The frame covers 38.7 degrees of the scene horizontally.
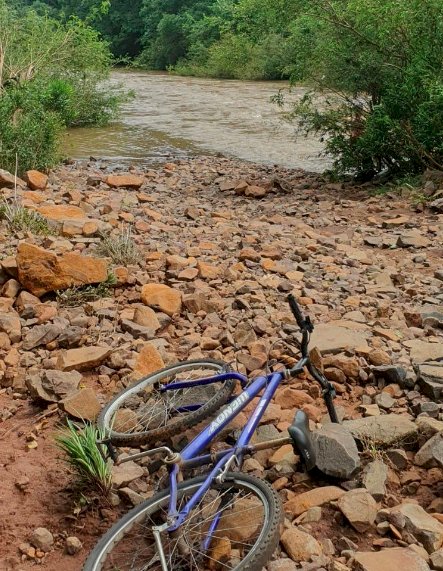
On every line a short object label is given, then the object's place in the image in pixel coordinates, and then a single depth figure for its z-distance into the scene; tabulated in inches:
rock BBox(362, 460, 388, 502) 102.3
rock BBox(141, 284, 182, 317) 176.2
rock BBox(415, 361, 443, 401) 133.1
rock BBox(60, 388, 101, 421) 129.3
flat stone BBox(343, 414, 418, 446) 116.9
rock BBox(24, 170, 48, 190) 328.5
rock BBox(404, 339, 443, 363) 151.6
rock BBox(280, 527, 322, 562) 89.8
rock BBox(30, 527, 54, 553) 98.0
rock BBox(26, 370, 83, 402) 135.5
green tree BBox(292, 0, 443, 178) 339.0
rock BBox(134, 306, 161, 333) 166.7
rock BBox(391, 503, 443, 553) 91.3
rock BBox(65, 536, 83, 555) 97.1
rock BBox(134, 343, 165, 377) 144.6
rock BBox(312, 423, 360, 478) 105.6
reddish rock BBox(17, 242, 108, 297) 179.2
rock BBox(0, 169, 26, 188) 303.5
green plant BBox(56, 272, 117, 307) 178.9
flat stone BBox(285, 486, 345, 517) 101.0
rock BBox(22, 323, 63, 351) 157.5
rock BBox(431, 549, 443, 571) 86.6
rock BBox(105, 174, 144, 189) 376.5
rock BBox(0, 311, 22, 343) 159.6
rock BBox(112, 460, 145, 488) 109.9
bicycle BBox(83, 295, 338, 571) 84.2
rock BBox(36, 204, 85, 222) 249.3
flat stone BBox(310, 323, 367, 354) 151.3
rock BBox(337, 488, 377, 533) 96.0
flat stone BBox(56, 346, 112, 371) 144.7
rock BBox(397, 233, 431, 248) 260.2
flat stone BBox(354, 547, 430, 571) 84.7
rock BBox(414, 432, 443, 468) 110.4
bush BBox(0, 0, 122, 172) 375.7
